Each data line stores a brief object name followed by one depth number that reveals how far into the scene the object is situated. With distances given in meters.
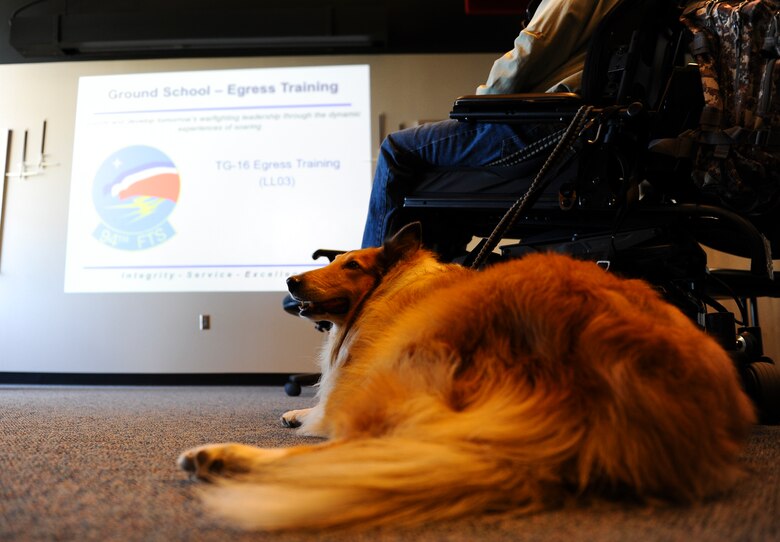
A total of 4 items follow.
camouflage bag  1.33
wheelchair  1.42
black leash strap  1.36
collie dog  0.74
